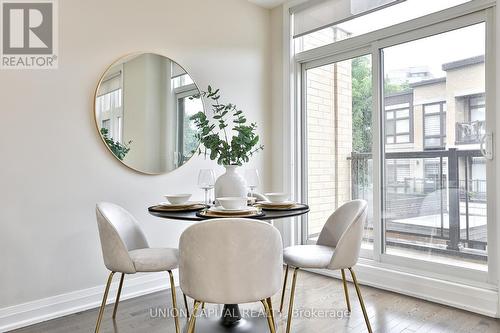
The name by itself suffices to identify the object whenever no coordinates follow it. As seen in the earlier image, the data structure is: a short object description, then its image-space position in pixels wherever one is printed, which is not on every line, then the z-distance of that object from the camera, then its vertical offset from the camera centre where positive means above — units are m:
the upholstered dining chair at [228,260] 1.60 -0.43
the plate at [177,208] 2.21 -0.25
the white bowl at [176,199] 2.36 -0.21
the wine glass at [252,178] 2.47 -0.07
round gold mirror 2.78 +0.47
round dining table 2.07 -1.02
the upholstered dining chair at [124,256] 2.11 -0.54
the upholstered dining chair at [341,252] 2.12 -0.55
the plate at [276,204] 2.28 -0.24
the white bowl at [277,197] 2.43 -0.20
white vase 2.34 -0.12
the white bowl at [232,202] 2.04 -0.20
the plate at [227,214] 1.94 -0.26
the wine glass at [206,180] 2.41 -0.08
